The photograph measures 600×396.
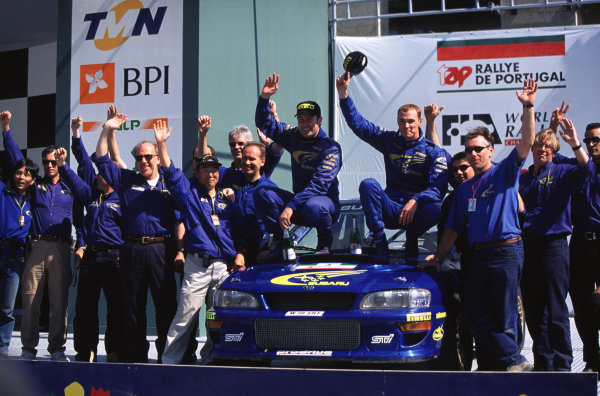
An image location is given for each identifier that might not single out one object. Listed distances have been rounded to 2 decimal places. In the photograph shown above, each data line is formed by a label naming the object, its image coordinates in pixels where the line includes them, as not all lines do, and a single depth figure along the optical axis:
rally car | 8.67
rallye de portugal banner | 19.66
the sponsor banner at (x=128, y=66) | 19.67
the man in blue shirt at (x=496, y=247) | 8.94
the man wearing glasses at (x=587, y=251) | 10.65
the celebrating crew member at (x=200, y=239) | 11.10
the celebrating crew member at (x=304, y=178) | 10.91
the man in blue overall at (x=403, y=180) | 10.37
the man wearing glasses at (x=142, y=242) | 11.47
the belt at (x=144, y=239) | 11.54
